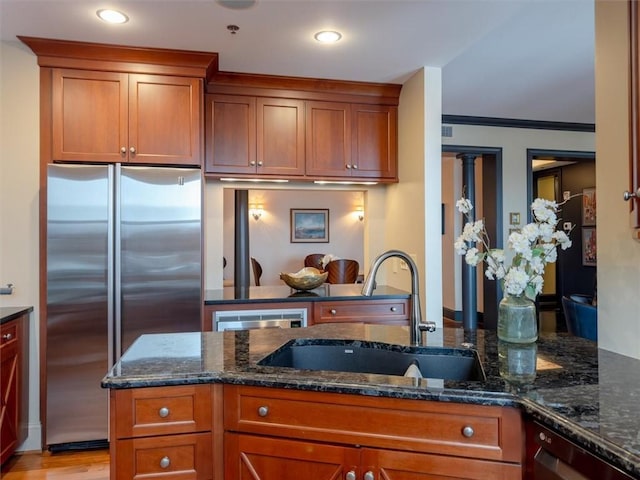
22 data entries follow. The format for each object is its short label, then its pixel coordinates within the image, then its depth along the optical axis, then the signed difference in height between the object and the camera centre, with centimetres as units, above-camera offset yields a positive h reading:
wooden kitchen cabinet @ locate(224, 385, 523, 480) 114 -55
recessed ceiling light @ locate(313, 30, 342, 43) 255 +127
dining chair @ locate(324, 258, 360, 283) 581 -37
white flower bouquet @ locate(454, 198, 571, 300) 150 -3
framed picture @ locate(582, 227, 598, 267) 688 -4
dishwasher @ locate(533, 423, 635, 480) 89 -49
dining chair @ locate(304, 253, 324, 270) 768 -28
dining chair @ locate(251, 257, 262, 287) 729 -44
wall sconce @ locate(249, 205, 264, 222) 796 +63
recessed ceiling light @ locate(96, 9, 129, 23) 230 +126
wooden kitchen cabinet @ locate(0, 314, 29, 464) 241 -83
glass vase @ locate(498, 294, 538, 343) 161 -29
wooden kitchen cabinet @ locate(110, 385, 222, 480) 129 -58
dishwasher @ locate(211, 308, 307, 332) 294 -52
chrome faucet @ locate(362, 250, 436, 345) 160 -18
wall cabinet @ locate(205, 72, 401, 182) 324 +92
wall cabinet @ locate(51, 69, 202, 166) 273 +84
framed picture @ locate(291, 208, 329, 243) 809 +37
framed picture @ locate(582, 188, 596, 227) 679 +58
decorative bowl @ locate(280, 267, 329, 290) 336 -28
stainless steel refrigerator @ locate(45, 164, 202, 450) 261 -20
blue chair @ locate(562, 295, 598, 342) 284 -51
